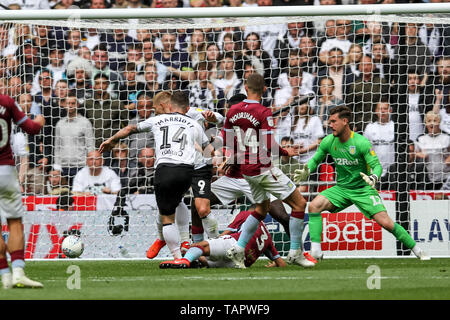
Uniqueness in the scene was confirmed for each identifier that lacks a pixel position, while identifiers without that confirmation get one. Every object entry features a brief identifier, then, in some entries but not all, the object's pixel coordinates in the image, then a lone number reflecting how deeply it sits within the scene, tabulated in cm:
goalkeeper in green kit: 2086
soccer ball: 2108
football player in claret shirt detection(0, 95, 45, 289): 1394
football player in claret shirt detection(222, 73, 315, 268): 1830
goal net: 2408
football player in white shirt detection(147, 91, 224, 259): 2060
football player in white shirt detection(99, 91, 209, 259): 1872
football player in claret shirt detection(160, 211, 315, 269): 1806
